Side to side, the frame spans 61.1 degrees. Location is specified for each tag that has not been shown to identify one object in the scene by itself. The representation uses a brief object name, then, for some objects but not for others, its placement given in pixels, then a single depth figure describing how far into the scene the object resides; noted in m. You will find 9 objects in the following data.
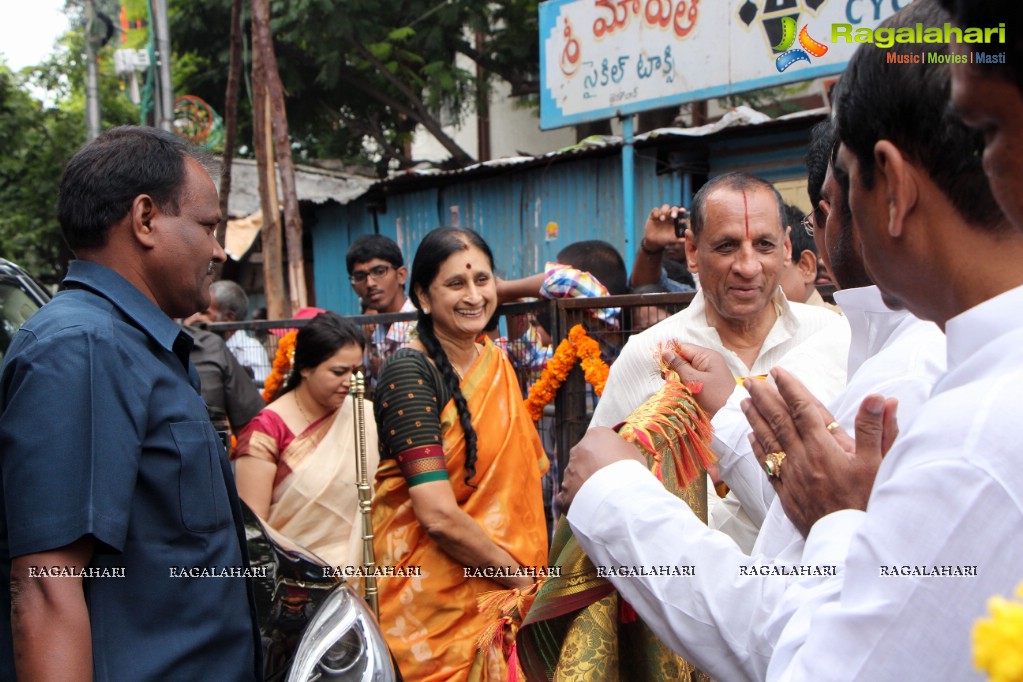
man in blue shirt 1.54
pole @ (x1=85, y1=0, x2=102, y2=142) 11.27
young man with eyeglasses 5.57
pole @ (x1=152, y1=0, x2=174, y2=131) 9.95
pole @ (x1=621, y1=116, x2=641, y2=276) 7.63
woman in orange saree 3.00
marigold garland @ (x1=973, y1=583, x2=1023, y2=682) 0.50
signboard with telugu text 6.14
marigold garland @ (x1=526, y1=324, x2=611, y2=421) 4.10
